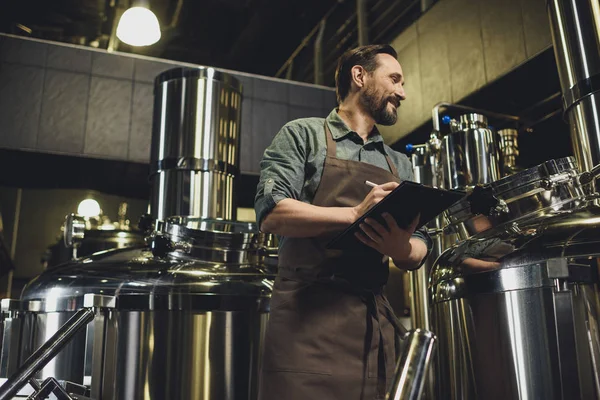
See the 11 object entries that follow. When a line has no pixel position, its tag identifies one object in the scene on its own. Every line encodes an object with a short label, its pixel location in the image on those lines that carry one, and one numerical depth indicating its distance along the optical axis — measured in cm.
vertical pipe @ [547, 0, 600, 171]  268
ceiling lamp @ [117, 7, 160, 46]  533
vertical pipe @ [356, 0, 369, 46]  656
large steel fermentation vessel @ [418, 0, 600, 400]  172
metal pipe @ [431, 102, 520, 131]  435
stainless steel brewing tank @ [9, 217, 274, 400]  279
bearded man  159
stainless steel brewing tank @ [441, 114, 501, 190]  324
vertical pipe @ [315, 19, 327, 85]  739
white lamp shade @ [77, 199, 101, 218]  711
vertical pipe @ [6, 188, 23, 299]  752
